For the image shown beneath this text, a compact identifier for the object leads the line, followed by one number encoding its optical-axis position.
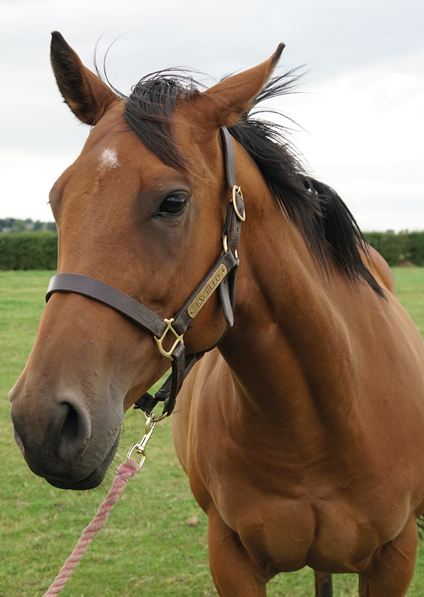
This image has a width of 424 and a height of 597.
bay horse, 1.59
